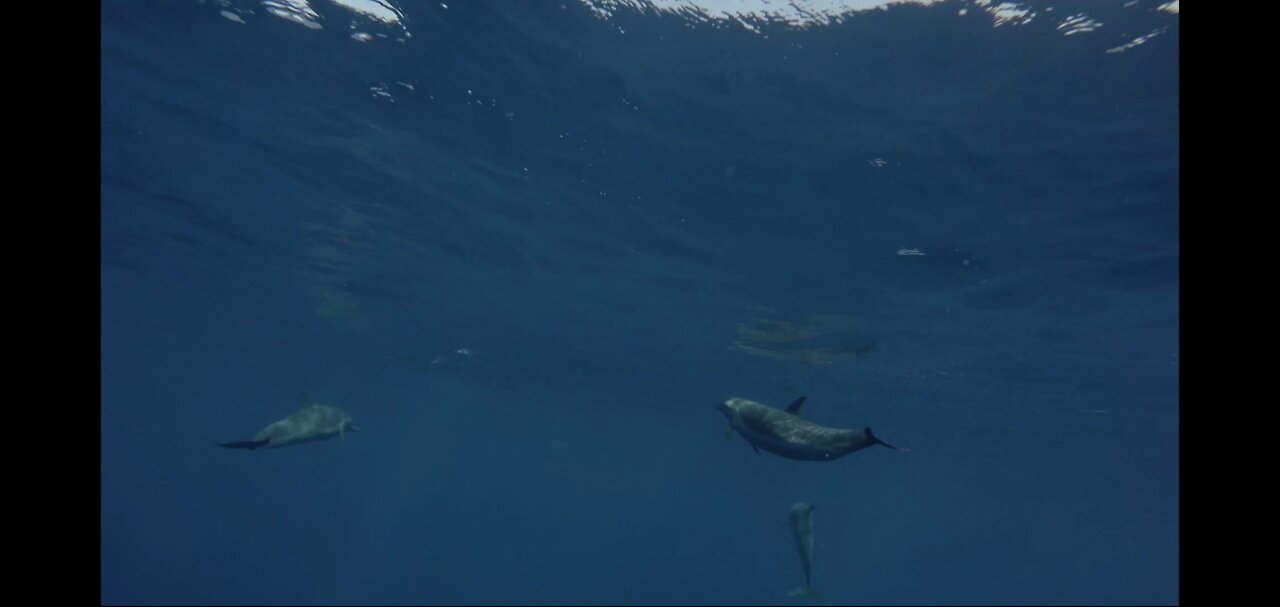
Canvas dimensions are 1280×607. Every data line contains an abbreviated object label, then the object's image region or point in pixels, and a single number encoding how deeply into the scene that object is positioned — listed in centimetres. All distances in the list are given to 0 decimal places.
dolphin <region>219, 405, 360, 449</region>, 1059
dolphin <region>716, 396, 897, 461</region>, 652
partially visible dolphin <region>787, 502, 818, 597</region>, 1382
